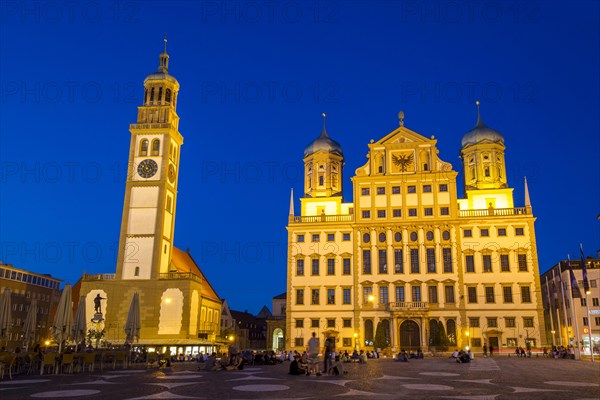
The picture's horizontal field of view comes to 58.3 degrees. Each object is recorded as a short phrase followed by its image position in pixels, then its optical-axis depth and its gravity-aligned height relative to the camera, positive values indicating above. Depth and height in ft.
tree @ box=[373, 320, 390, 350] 183.42 +0.77
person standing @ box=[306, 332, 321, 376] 68.73 -1.80
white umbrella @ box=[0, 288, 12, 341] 94.73 +3.69
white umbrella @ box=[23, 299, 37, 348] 106.52 +1.73
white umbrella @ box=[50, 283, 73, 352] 107.96 +3.21
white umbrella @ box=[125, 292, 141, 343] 120.03 +3.33
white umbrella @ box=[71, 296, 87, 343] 113.39 +1.74
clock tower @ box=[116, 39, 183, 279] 175.63 +49.99
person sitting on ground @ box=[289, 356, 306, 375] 72.18 -3.99
